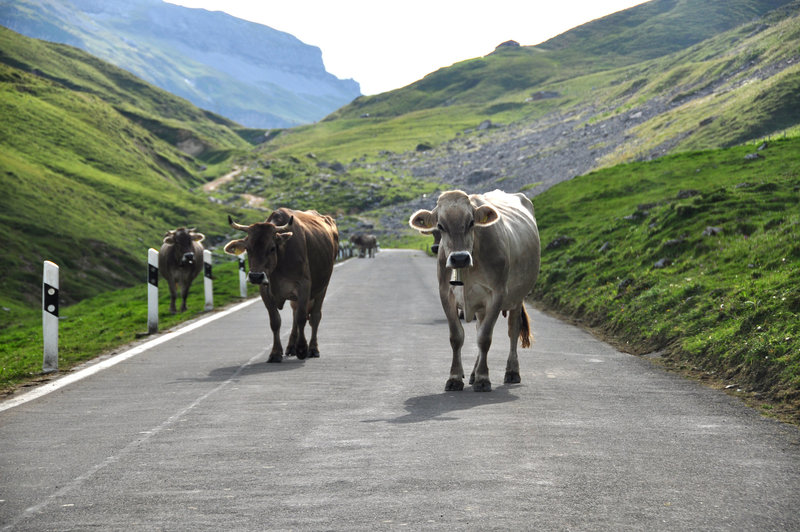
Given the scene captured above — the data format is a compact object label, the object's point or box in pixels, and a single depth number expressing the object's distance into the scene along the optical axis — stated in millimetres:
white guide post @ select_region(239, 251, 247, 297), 26188
